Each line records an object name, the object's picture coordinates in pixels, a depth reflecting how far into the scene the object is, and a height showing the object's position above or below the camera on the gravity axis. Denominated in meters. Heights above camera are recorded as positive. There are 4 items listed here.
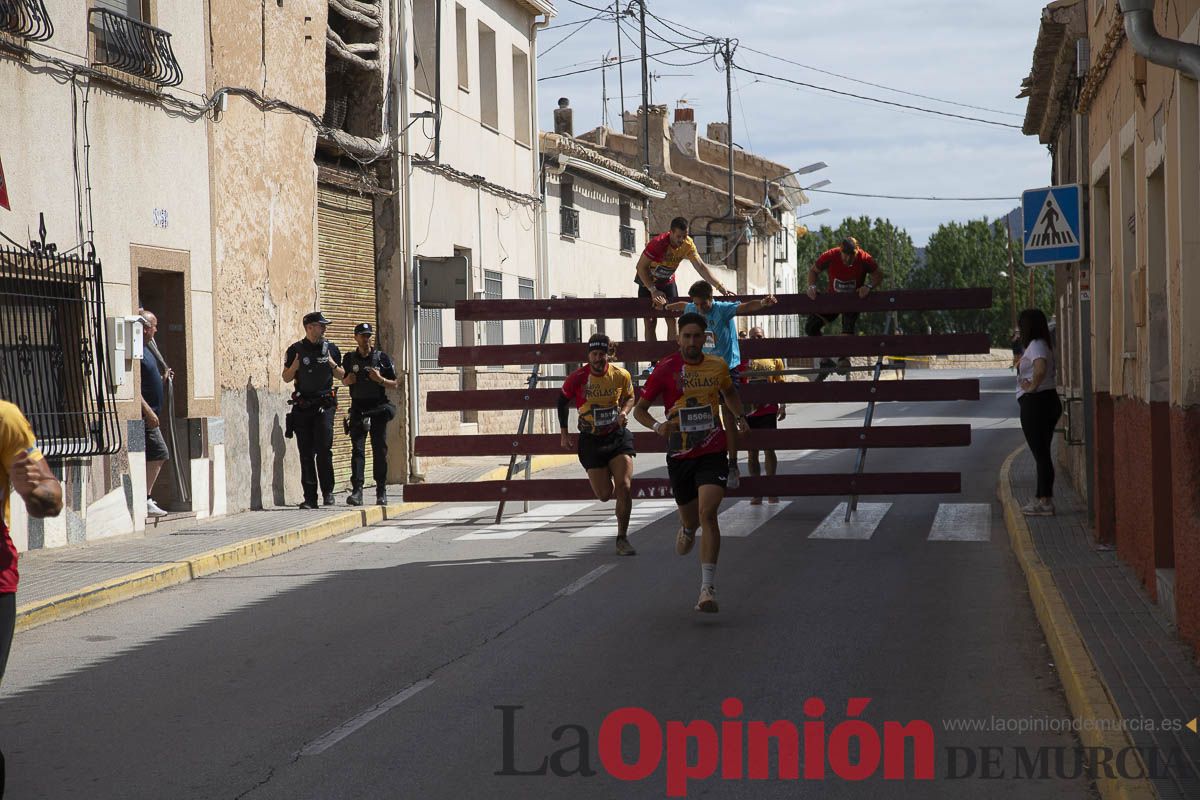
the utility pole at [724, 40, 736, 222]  53.38 +9.72
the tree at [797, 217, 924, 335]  106.56 +9.26
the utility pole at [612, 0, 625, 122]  46.28 +10.54
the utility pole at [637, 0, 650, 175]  44.25 +8.21
